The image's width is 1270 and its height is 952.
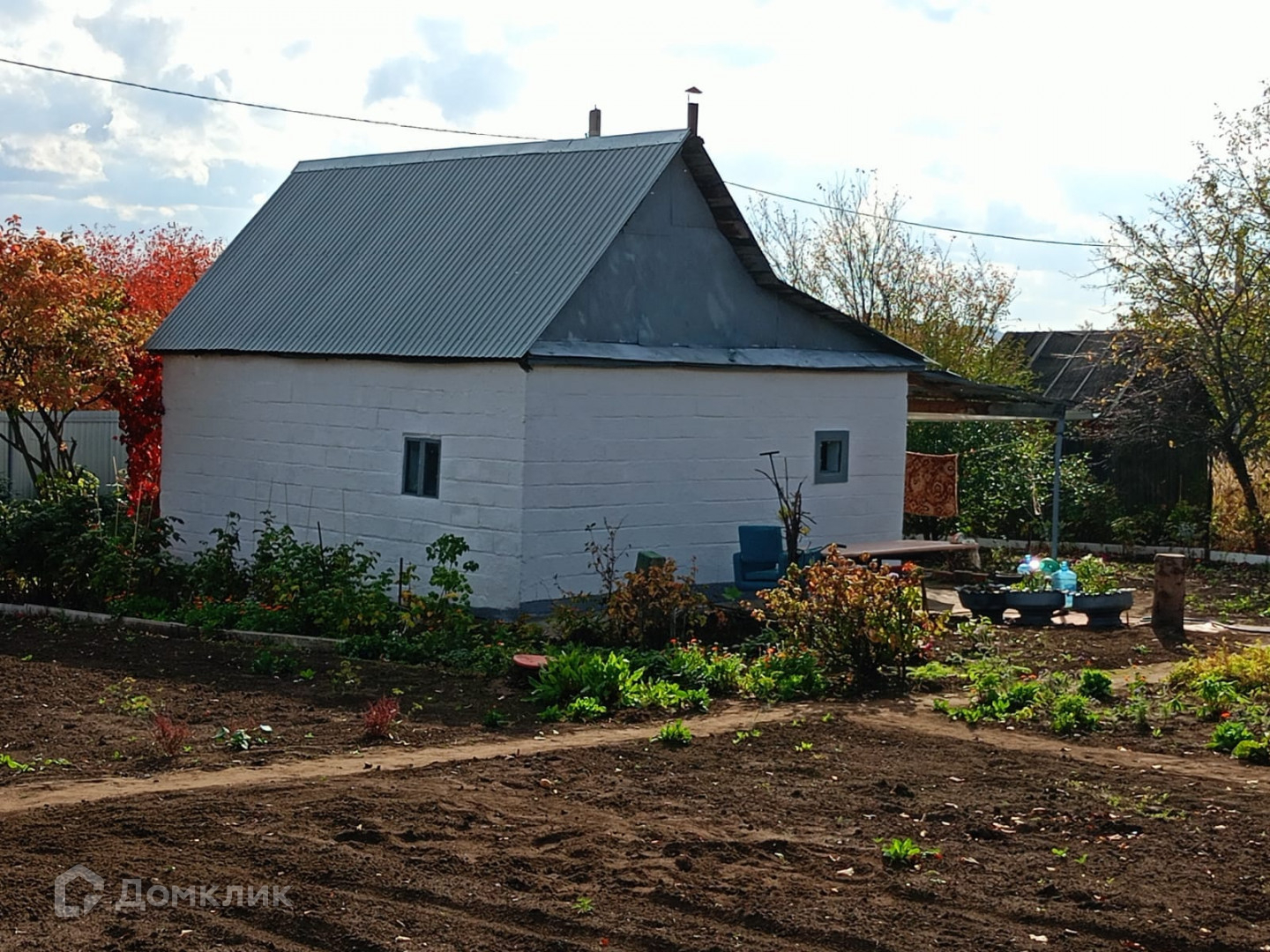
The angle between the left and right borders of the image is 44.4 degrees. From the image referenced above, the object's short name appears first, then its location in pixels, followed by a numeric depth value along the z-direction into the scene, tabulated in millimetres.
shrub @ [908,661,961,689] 12938
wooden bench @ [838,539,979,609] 18172
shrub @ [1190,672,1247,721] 11461
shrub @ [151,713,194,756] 9680
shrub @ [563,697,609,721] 11438
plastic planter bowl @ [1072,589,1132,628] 16625
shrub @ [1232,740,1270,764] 10102
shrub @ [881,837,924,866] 7613
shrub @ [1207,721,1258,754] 10445
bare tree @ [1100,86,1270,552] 24453
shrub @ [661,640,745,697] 12586
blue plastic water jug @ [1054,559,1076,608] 17500
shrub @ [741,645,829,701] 12461
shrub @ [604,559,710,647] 14133
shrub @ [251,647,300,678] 13195
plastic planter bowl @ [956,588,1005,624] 16672
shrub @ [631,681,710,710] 11891
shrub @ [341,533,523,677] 13734
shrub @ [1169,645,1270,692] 12273
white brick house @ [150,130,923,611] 16438
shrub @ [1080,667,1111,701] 12133
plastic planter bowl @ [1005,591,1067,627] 16516
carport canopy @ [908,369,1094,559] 21656
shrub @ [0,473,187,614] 17078
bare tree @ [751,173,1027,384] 32938
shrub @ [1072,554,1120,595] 17219
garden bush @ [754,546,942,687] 12789
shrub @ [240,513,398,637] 15258
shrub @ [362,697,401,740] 10547
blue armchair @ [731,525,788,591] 17609
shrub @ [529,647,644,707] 11781
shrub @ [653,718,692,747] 10469
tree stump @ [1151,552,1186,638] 16281
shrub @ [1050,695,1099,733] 11062
